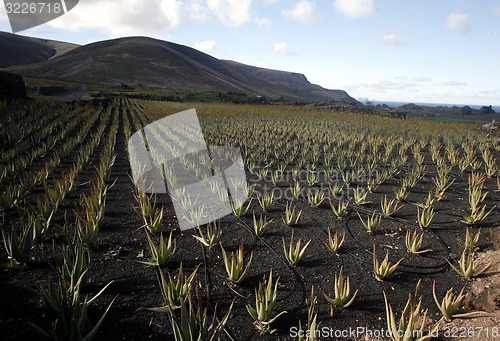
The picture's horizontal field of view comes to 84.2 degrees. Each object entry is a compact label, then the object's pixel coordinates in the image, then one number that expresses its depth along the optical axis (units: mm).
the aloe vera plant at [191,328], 1990
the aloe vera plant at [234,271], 3322
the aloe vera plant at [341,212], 5298
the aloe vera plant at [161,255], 3575
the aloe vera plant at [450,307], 2799
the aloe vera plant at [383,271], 3520
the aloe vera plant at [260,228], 4559
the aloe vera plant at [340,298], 2996
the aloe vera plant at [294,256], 3797
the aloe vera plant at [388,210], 5352
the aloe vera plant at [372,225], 4797
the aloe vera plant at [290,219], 4990
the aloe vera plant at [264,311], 2678
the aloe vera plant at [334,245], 4138
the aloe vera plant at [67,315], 2145
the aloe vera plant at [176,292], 2779
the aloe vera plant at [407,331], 2350
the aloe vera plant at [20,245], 3293
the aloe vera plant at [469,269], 3508
